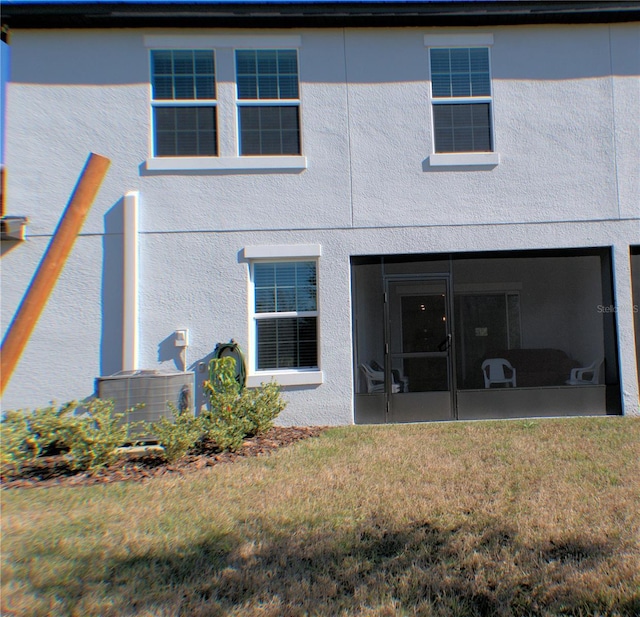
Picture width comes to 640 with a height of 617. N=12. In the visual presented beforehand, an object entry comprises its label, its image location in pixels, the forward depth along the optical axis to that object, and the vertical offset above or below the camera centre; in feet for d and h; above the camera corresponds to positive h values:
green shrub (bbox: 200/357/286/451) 20.84 -2.79
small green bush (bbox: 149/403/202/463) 18.93 -3.28
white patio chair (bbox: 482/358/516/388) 28.55 -1.96
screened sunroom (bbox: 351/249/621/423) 26.68 -1.00
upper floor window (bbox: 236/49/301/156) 27.07 +12.28
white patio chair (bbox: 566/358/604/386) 27.86 -2.26
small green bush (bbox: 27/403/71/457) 19.30 -2.98
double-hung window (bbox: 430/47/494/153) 27.27 +12.21
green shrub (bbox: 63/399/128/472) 18.34 -3.22
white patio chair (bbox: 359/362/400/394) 26.78 -2.04
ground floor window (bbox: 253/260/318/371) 26.58 +1.34
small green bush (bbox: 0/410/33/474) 17.90 -3.26
